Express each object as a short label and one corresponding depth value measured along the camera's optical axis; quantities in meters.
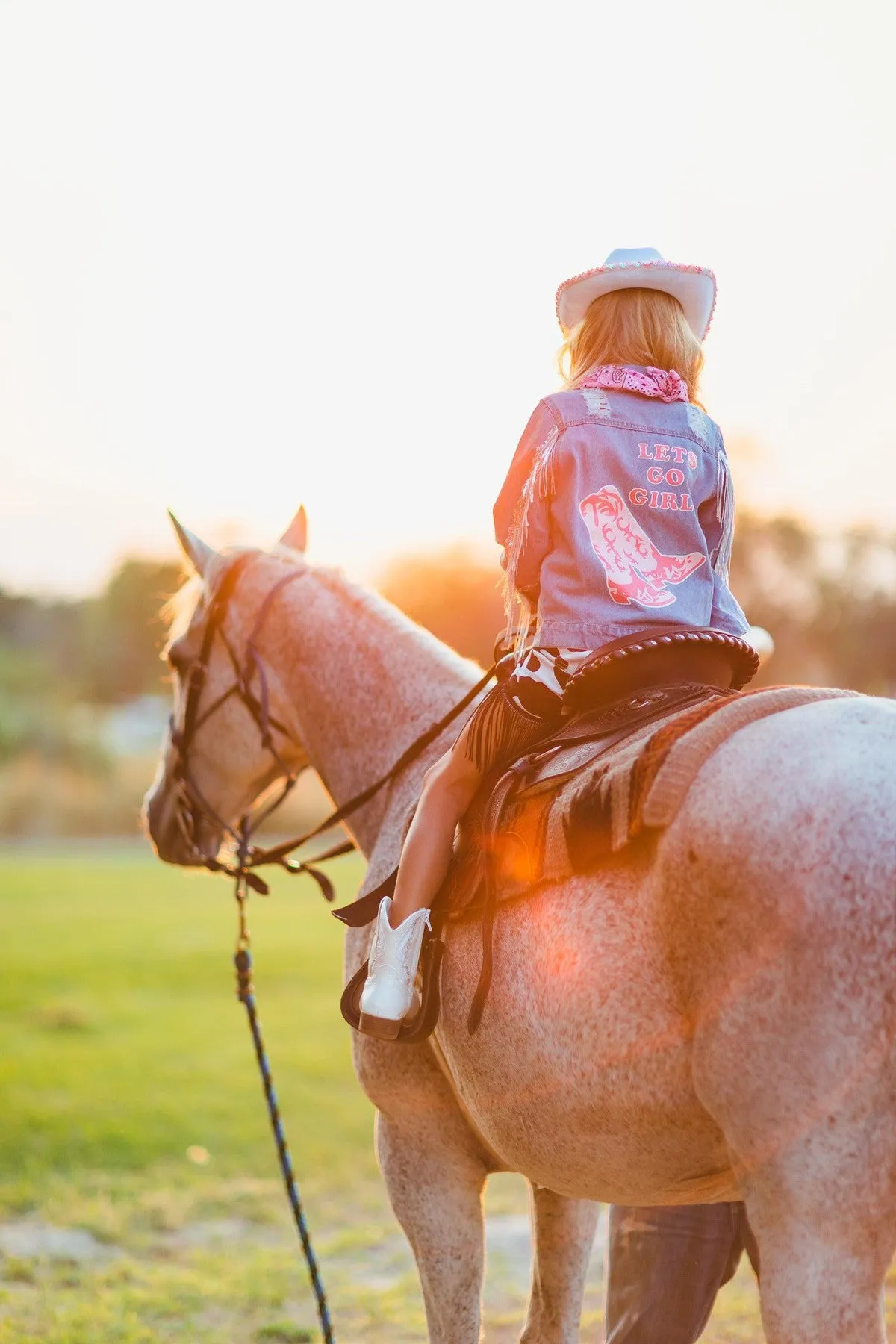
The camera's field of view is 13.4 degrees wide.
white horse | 5.70
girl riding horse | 6.24
